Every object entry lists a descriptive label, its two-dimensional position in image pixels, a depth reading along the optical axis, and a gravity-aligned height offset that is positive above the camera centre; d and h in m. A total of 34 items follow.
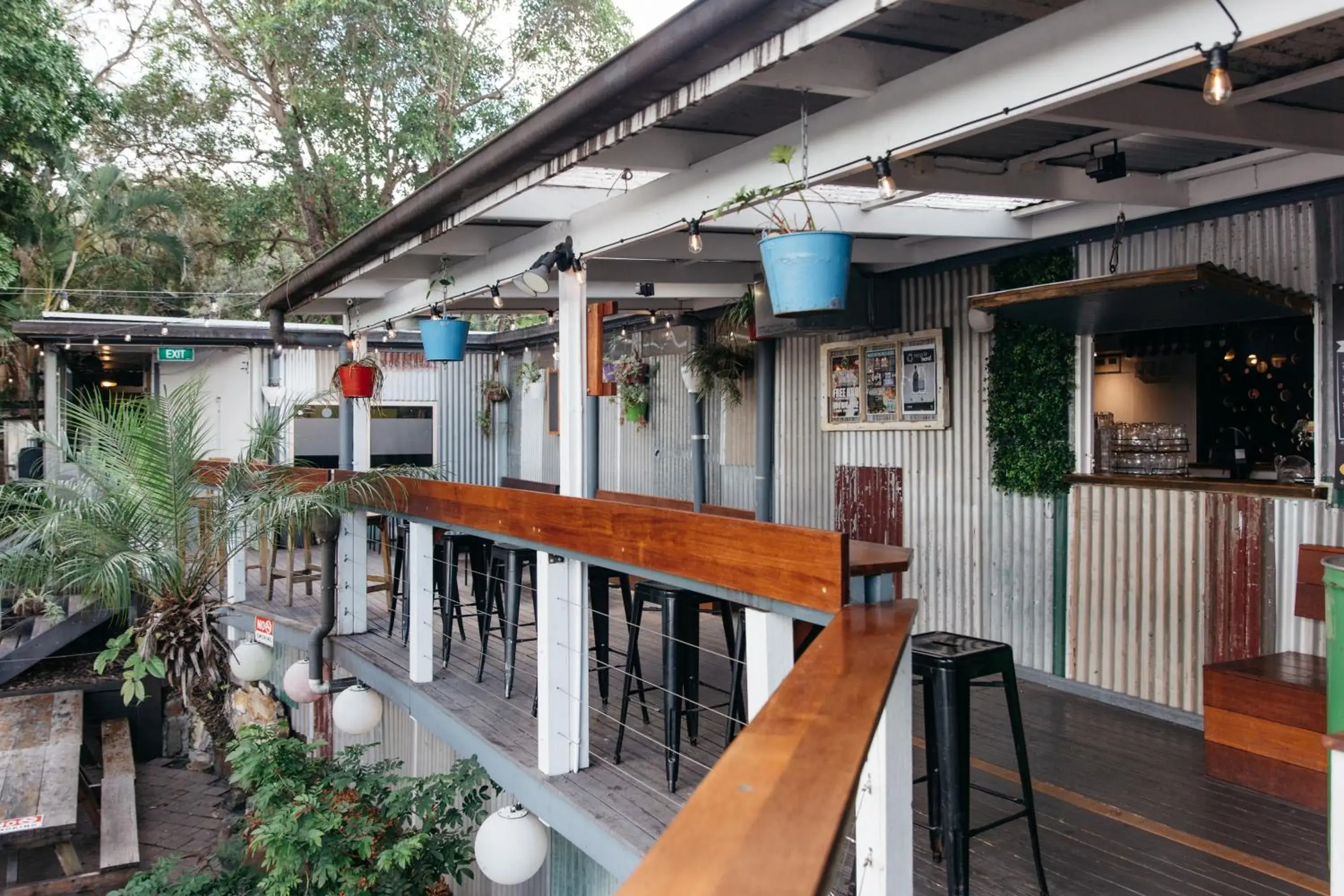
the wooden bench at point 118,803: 7.16 -2.94
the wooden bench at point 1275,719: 3.42 -1.04
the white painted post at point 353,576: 5.93 -0.82
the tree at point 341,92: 15.12 +5.71
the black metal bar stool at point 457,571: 5.21 -0.71
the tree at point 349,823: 4.08 -1.67
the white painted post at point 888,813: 1.82 -0.71
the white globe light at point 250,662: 6.64 -1.50
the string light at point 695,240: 3.38 +0.71
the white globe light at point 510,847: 3.67 -1.54
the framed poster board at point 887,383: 5.69 +0.34
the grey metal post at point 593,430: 7.85 +0.11
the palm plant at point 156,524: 5.30 -0.44
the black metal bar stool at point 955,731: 2.53 -0.79
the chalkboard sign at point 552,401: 10.49 +0.45
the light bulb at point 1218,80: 1.81 +0.67
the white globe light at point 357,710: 5.43 -1.49
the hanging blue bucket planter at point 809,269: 2.63 +0.47
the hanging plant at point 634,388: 8.78 +0.48
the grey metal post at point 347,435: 9.23 +0.09
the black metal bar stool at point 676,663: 3.35 -0.80
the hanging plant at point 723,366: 7.45 +0.58
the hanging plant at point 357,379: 6.68 +0.45
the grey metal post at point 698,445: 7.81 -0.03
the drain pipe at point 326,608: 5.78 -1.00
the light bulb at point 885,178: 2.57 +0.69
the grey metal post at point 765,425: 6.84 +0.11
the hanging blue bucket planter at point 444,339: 5.39 +0.58
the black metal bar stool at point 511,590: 4.29 -0.67
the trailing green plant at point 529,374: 10.65 +0.76
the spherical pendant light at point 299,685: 6.07 -1.51
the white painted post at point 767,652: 2.50 -0.55
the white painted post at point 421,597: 4.89 -0.79
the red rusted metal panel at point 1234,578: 4.16 -0.62
